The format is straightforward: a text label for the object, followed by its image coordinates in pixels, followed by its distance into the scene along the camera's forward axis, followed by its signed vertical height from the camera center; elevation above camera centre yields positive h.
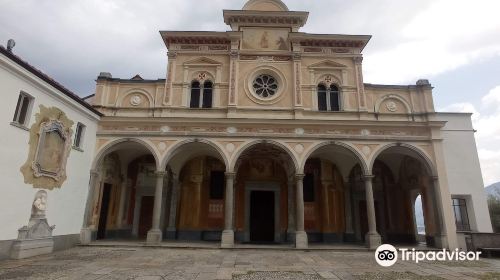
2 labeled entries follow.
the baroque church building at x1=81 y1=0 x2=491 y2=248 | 13.55 +3.22
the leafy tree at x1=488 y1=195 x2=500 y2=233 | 23.04 +0.69
